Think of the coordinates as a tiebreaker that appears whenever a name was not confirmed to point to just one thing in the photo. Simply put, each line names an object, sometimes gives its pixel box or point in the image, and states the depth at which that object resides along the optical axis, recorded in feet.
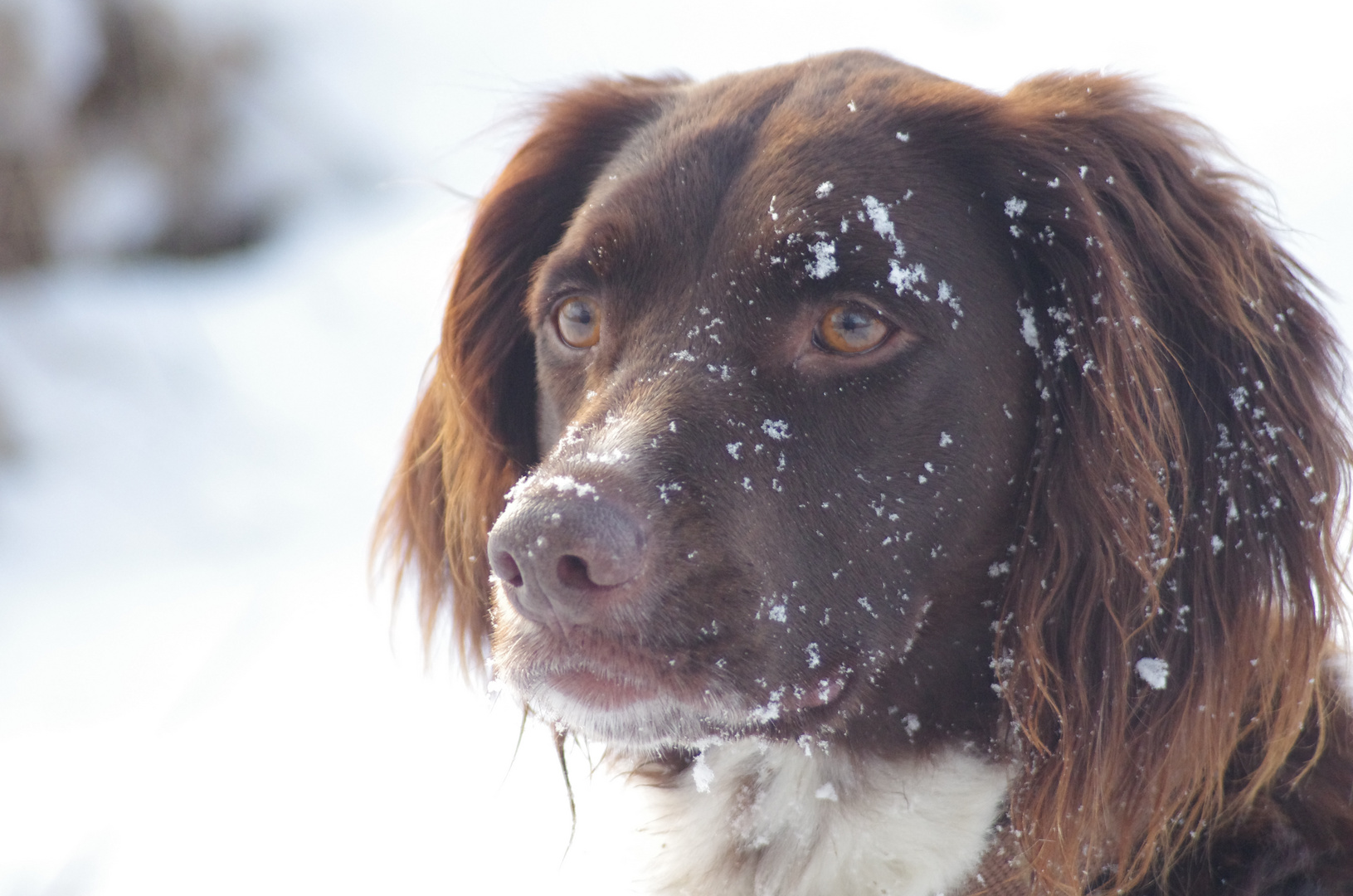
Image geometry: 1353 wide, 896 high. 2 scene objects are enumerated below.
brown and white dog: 13.19
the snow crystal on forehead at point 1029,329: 14.26
